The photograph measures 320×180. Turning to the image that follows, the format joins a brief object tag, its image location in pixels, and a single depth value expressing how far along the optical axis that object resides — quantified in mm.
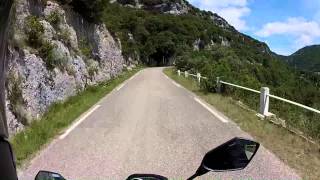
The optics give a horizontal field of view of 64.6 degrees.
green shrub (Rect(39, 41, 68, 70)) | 8466
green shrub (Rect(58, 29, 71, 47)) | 11159
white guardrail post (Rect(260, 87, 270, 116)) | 7403
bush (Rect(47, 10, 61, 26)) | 10477
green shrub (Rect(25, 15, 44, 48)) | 8201
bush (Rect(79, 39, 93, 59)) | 13767
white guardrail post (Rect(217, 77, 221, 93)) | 11617
